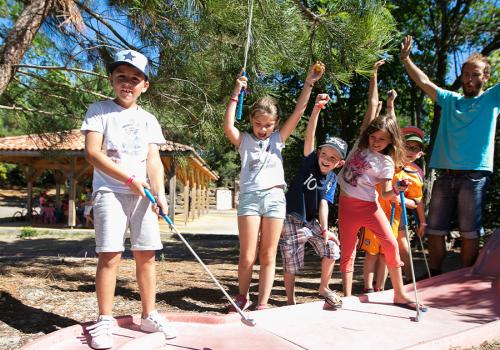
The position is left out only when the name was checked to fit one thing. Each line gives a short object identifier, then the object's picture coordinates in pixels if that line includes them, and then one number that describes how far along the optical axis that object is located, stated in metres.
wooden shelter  14.91
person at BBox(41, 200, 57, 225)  16.25
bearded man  3.69
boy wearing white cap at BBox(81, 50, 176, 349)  2.34
